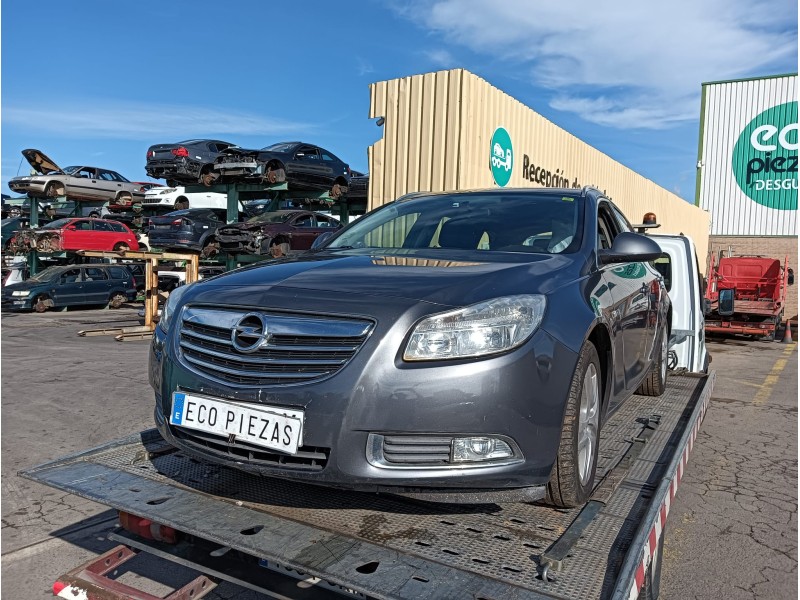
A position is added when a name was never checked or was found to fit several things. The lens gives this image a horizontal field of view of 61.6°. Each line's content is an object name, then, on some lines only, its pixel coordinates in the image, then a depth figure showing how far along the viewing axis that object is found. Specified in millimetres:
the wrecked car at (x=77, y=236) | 20766
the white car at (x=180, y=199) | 23562
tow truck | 2004
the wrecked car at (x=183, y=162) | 17422
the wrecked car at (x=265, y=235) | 14656
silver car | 23531
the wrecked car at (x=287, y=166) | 16203
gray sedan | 2203
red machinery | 14266
